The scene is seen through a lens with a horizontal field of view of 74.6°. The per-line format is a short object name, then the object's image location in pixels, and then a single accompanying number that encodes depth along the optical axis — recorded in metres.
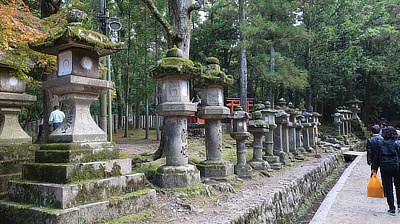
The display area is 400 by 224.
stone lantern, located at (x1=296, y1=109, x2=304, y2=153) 13.13
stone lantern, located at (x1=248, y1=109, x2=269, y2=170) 8.26
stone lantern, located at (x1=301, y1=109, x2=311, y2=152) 14.44
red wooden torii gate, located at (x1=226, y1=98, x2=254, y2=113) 17.47
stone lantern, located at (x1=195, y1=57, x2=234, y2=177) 6.67
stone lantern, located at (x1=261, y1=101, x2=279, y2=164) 9.56
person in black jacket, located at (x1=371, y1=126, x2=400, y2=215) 5.28
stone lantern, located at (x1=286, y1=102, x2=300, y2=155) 12.17
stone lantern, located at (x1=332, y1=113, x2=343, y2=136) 19.33
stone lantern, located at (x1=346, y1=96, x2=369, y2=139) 23.31
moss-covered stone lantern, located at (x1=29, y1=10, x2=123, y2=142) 4.14
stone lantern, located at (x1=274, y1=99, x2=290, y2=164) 10.33
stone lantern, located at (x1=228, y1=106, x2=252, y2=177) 7.49
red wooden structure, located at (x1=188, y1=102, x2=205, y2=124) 18.69
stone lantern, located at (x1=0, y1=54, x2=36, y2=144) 5.15
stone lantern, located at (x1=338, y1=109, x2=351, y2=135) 20.43
